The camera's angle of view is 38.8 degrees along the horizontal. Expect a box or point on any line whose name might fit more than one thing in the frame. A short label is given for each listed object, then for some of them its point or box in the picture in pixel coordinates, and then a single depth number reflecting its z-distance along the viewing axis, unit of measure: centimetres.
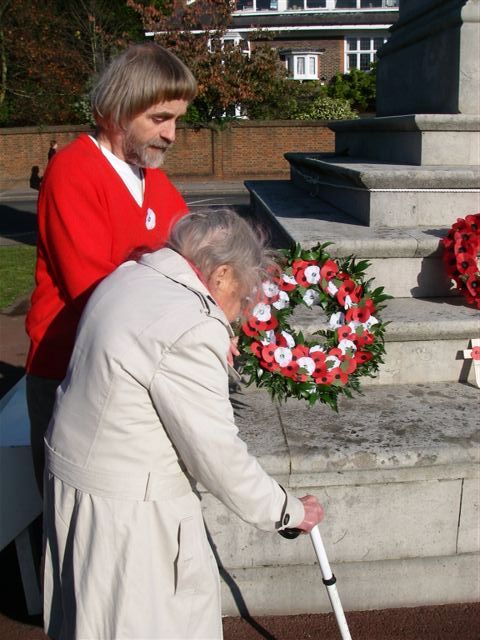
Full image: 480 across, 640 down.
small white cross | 337
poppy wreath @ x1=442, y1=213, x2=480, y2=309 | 359
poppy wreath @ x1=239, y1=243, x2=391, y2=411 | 292
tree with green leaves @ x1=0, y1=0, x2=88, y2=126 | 2639
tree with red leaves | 2531
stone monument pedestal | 270
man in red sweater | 209
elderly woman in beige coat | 159
